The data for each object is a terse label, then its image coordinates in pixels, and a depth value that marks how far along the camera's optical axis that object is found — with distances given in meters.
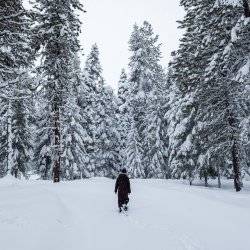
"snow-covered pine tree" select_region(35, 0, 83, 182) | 26.66
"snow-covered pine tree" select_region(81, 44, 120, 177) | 46.78
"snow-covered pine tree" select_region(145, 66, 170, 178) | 46.62
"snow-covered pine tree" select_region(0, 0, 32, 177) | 14.99
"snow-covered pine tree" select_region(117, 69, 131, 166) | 52.02
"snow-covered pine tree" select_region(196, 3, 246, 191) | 21.28
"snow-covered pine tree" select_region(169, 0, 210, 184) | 24.80
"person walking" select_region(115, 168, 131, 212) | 16.00
